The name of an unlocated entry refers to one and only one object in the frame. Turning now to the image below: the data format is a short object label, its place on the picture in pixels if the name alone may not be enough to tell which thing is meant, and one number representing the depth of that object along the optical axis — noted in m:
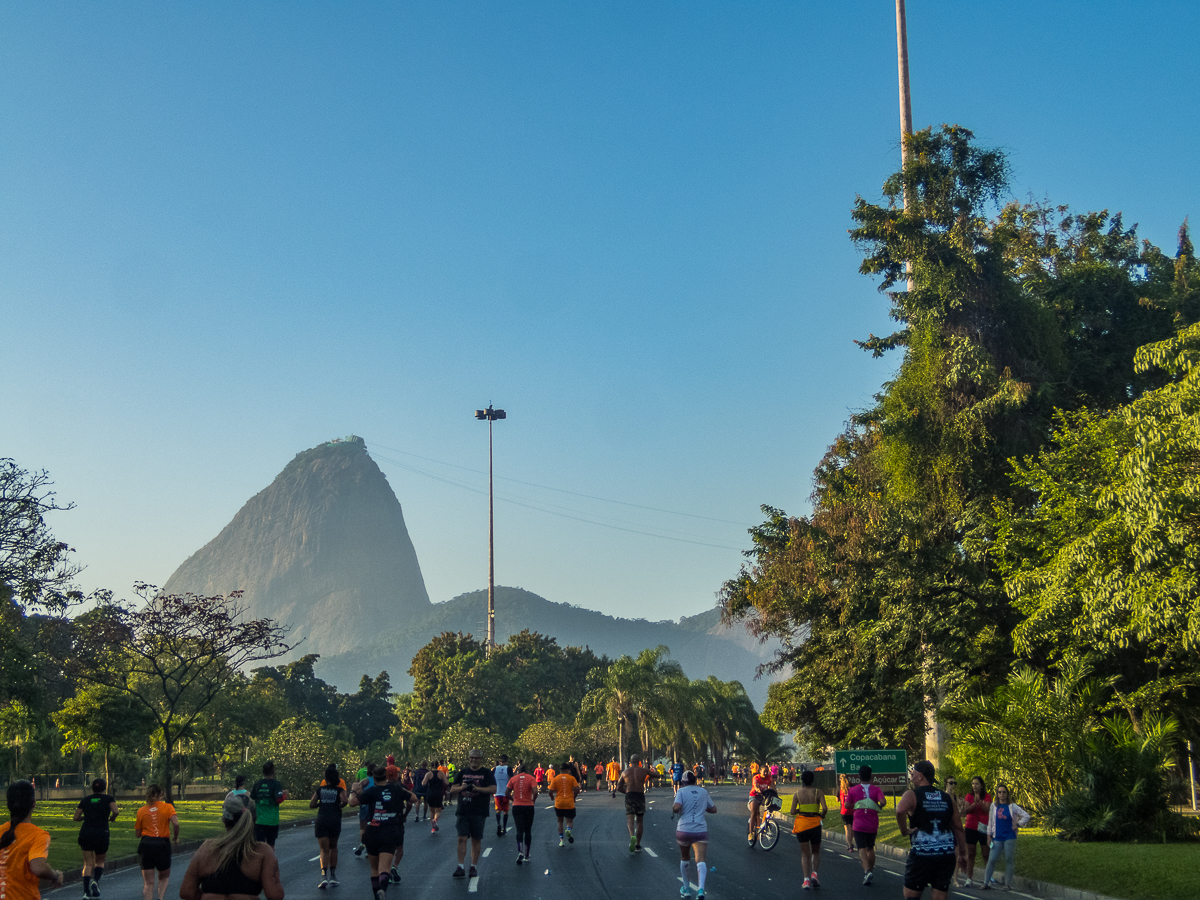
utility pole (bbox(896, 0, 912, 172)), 36.00
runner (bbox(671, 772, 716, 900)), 14.08
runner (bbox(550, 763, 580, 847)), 21.94
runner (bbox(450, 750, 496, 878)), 16.14
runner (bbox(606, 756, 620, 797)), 49.75
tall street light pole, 101.31
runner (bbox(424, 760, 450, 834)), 27.06
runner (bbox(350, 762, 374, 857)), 14.94
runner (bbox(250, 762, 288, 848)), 15.55
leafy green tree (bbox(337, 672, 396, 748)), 105.19
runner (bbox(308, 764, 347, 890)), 15.50
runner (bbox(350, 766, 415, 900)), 13.29
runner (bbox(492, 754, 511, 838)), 24.30
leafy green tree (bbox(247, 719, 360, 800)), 43.59
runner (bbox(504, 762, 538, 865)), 19.09
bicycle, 22.06
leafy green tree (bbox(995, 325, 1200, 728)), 18.34
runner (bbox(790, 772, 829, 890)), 15.25
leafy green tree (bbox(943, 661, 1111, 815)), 19.92
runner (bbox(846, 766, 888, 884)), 15.73
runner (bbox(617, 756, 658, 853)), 20.22
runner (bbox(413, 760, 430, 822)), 32.68
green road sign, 25.00
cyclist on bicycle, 21.21
